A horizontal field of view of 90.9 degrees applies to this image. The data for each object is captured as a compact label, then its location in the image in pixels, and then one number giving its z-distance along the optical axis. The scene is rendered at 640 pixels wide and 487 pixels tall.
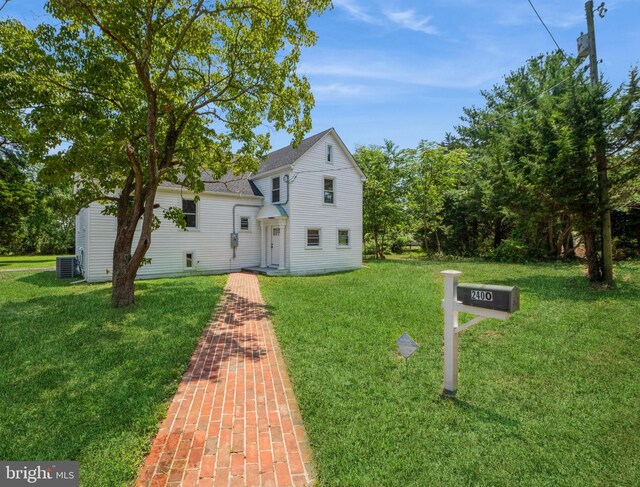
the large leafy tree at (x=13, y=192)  14.74
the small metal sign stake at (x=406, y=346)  4.32
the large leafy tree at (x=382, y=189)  22.52
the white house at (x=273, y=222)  13.82
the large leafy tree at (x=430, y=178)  22.41
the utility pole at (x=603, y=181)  8.95
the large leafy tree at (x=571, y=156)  9.04
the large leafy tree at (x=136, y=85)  7.08
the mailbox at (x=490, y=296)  3.20
